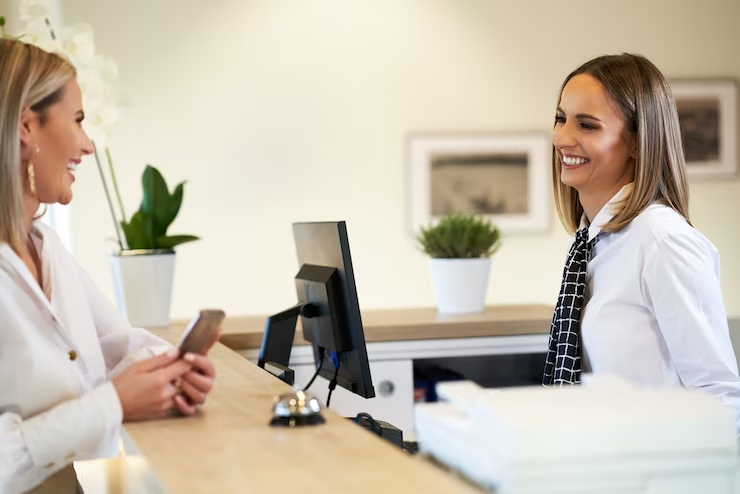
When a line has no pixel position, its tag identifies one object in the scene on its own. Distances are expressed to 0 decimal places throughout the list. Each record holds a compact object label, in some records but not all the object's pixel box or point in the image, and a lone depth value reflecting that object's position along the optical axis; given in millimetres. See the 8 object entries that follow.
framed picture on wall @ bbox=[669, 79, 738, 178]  5910
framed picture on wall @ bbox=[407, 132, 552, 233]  5570
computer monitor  2057
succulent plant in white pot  3215
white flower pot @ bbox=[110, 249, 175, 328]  3131
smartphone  1739
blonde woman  1574
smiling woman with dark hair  2088
